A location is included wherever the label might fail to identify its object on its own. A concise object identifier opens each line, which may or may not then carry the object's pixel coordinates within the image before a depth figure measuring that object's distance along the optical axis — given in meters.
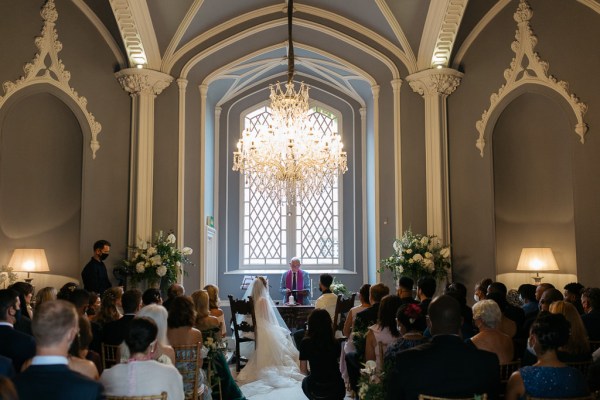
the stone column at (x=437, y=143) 10.03
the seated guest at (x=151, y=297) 5.80
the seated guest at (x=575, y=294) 6.37
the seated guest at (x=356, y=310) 6.82
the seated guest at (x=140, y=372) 3.34
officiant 12.32
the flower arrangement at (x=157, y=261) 9.52
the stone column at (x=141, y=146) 10.03
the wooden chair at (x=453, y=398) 3.12
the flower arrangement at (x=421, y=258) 9.59
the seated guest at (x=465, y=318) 5.47
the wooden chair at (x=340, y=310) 8.34
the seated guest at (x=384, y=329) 5.11
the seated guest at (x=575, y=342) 4.25
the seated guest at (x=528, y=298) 6.32
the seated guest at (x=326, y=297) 8.65
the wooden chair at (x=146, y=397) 3.28
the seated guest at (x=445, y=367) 3.23
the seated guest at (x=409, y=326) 4.29
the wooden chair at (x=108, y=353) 4.97
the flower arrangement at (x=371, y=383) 4.16
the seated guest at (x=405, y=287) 6.52
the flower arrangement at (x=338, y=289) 11.33
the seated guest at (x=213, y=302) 7.21
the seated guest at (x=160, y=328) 4.21
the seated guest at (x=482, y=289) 7.04
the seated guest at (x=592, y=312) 5.25
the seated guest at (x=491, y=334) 4.33
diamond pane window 14.10
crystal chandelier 10.14
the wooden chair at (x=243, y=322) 9.20
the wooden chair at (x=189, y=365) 4.79
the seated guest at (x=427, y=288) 6.38
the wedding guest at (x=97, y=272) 8.44
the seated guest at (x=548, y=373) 3.24
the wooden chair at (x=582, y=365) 4.21
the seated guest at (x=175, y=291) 6.65
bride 8.24
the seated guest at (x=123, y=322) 5.04
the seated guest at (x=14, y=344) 3.87
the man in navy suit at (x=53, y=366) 2.54
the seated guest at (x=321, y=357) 5.45
